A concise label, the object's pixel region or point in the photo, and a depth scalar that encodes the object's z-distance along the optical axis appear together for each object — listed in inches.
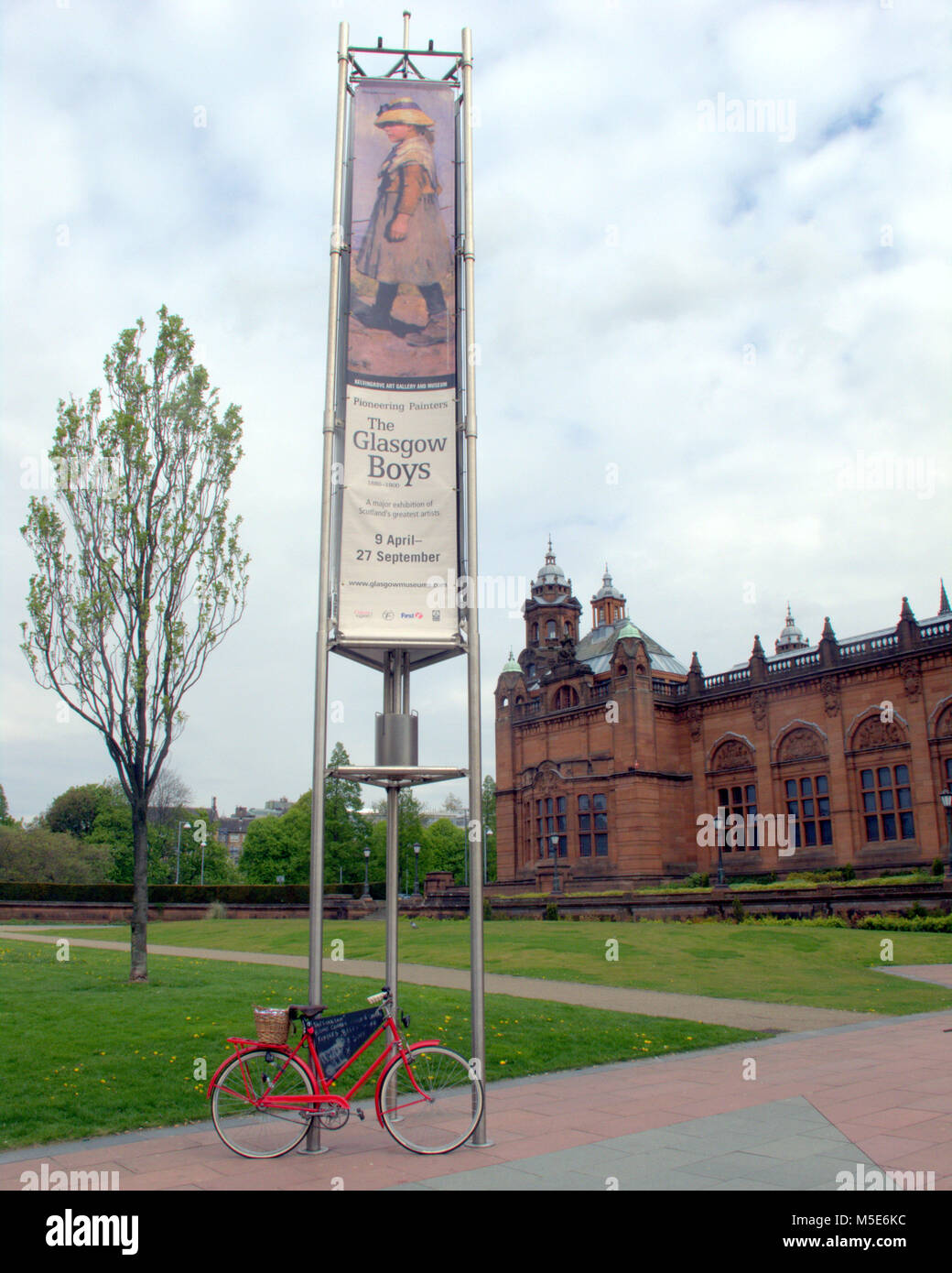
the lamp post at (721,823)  1960.5
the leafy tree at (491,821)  3952.8
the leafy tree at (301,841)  3127.5
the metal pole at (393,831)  342.0
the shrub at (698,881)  1835.6
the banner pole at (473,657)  304.0
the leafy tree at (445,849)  3687.0
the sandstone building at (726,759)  1667.1
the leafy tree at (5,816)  4047.5
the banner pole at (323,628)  305.0
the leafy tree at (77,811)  3789.4
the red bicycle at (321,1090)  282.2
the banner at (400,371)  339.6
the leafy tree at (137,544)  698.2
